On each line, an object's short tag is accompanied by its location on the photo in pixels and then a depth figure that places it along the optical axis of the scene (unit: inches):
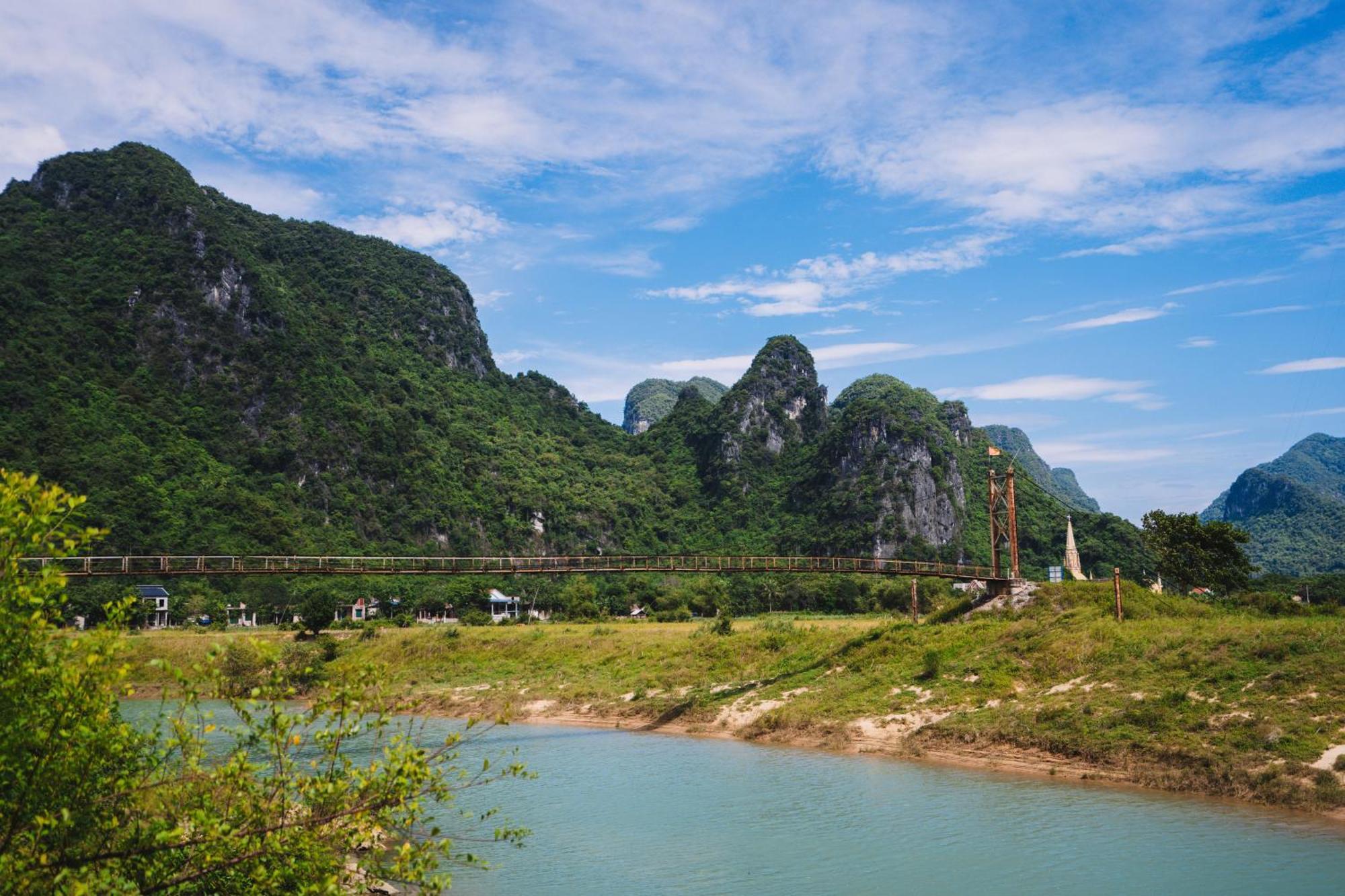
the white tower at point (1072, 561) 2165.4
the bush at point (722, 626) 1721.1
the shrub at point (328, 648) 1787.6
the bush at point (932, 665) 1182.9
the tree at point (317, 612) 2151.8
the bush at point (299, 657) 1544.4
